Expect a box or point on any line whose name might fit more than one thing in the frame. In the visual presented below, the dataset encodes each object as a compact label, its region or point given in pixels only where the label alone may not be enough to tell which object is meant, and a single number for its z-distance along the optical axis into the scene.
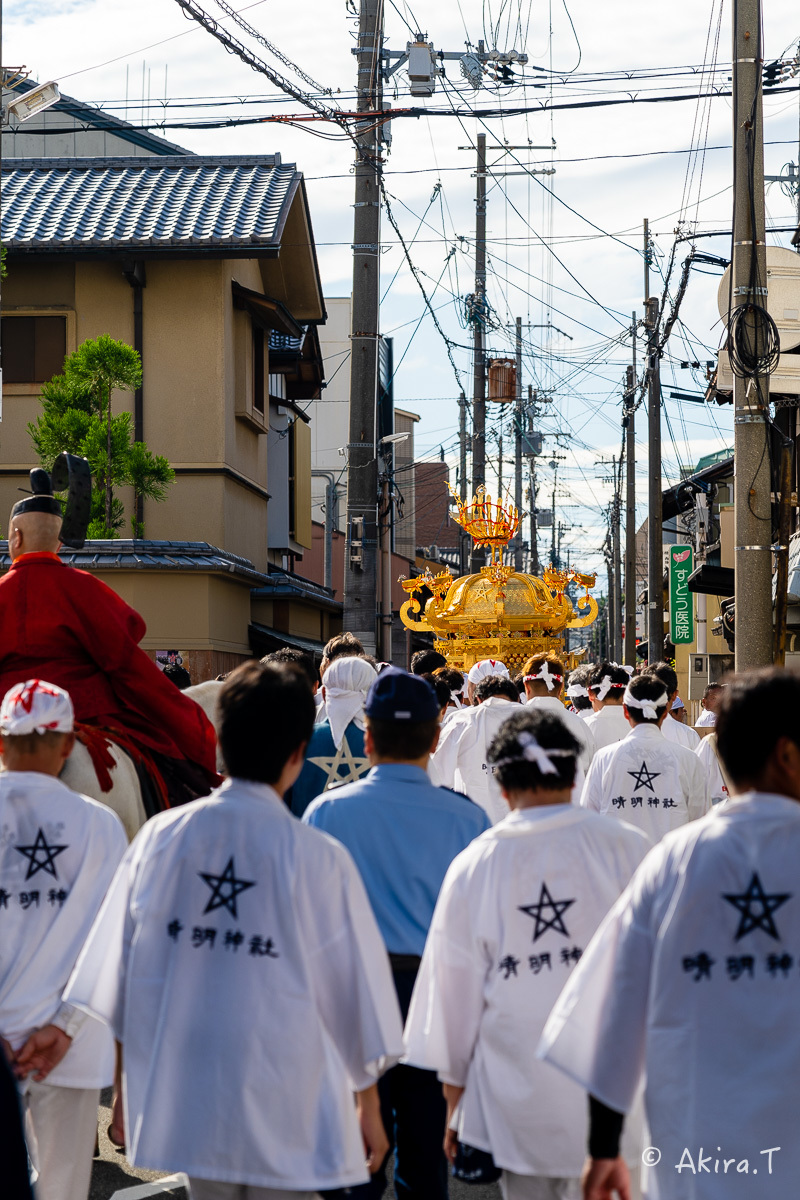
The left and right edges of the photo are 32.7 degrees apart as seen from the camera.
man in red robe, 6.21
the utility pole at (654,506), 24.84
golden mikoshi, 16.50
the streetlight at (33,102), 11.86
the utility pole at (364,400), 14.62
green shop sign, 31.02
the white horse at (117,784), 5.82
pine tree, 16.02
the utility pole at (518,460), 43.06
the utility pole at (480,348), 27.62
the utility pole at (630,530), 34.56
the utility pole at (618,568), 53.75
